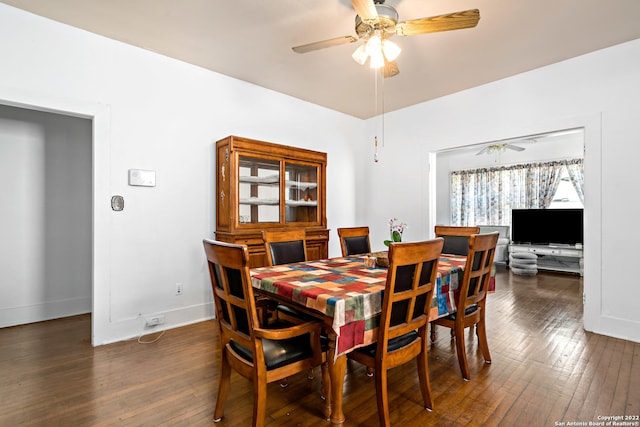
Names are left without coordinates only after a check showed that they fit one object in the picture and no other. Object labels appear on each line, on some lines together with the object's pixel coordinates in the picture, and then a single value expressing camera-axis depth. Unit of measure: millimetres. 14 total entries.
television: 5996
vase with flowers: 2299
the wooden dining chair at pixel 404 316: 1522
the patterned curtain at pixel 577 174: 6098
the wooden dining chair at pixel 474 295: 2027
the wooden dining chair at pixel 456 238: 2908
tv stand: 5812
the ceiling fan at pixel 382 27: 1799
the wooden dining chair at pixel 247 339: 1411
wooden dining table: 1471
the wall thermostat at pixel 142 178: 2902
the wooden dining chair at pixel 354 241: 3064
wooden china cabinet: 3211
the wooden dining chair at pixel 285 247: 2547
